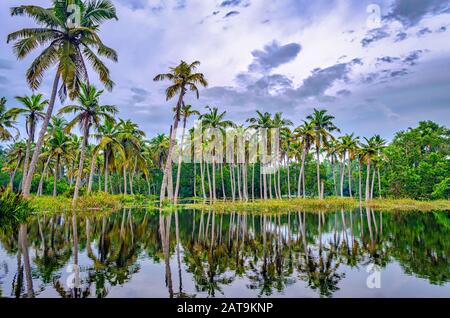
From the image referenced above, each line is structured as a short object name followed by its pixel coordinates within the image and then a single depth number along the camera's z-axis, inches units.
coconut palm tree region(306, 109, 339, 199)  1800.0
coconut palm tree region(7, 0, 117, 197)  776.3
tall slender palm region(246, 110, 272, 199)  1770.4
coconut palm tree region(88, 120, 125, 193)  1342.8
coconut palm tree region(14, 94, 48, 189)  1229.5
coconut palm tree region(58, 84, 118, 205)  1179.3
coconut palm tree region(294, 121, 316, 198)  1777.8
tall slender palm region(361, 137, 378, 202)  1930.4
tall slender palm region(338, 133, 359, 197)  2011.6
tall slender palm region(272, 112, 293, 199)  1797.5
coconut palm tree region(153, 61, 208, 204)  1286.9
